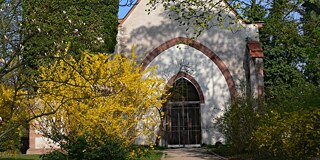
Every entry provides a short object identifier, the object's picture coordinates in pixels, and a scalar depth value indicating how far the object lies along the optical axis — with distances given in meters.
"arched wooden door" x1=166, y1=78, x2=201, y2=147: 18.00
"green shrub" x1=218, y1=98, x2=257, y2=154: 11.20
